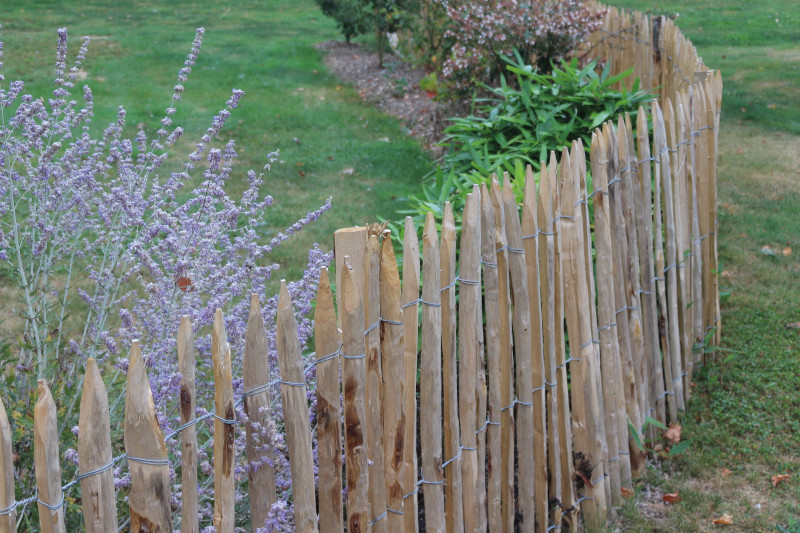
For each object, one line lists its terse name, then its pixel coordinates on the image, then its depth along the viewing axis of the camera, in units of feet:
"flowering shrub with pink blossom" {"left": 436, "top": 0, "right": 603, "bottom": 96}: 27.43
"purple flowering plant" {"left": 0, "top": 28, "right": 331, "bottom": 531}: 7.84
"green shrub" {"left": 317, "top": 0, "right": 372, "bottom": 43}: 43.65
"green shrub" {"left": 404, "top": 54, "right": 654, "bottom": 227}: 16.34
